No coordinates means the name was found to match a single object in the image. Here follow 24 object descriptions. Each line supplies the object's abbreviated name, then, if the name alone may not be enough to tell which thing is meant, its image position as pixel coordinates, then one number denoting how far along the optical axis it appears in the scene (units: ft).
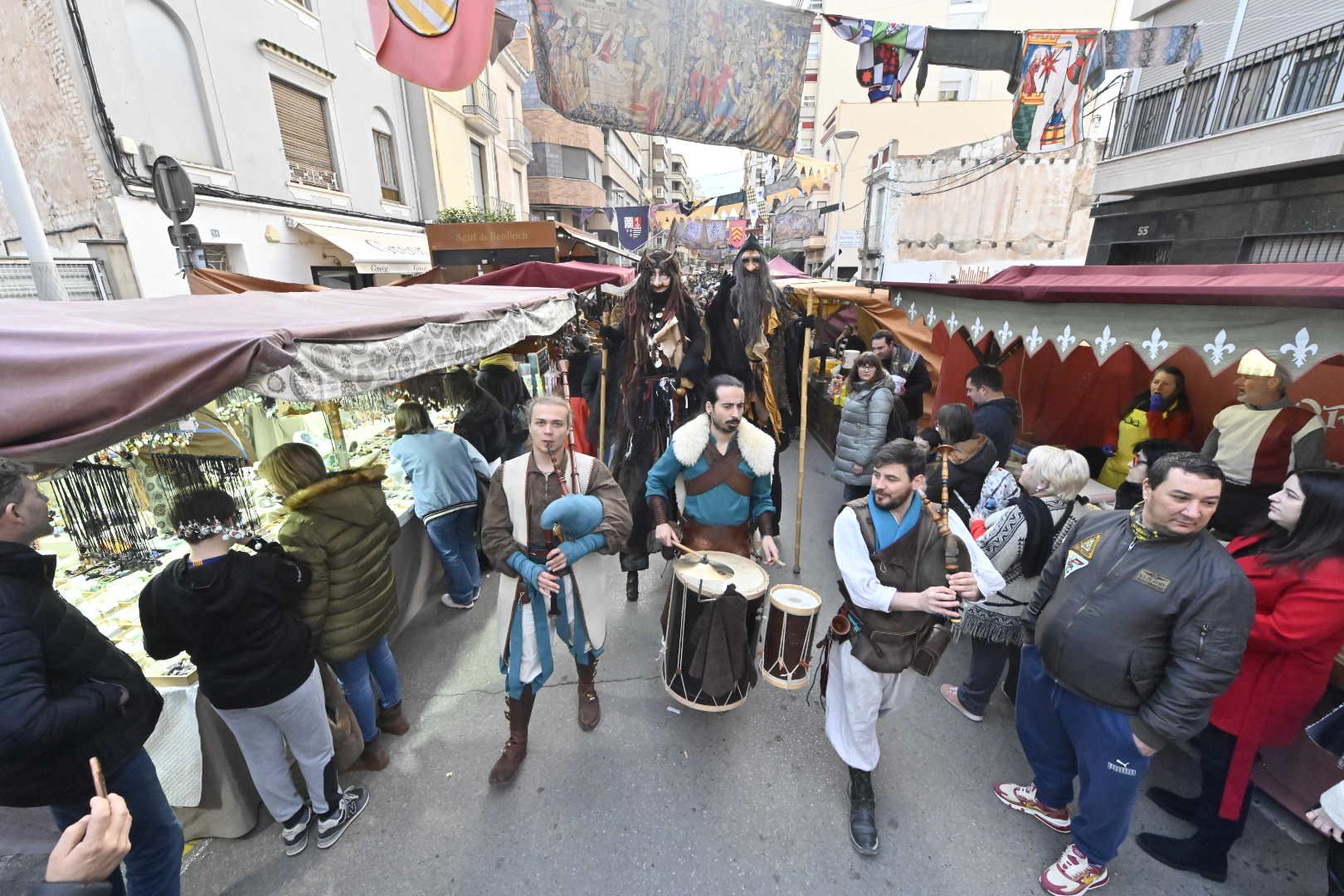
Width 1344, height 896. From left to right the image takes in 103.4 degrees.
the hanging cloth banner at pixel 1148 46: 15.47
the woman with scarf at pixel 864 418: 16.06
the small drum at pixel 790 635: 9.02
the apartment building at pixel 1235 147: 24.41
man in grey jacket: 6.36
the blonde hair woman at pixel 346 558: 8.29
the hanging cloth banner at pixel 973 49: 15.48
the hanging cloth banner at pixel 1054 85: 15.56
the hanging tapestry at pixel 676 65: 12.85
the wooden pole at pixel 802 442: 16.03
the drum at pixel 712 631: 9.00
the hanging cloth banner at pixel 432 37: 9.86
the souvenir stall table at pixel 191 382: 5.12
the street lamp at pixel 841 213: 77.41
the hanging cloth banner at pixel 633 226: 70.28
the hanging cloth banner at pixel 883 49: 14.94
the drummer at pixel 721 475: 10.64
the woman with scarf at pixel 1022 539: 9.45
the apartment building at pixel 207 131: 23.40
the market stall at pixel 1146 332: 8.35
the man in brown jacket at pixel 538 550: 8.91
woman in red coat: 6.79
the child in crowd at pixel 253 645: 6.66
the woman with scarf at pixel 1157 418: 16.26
